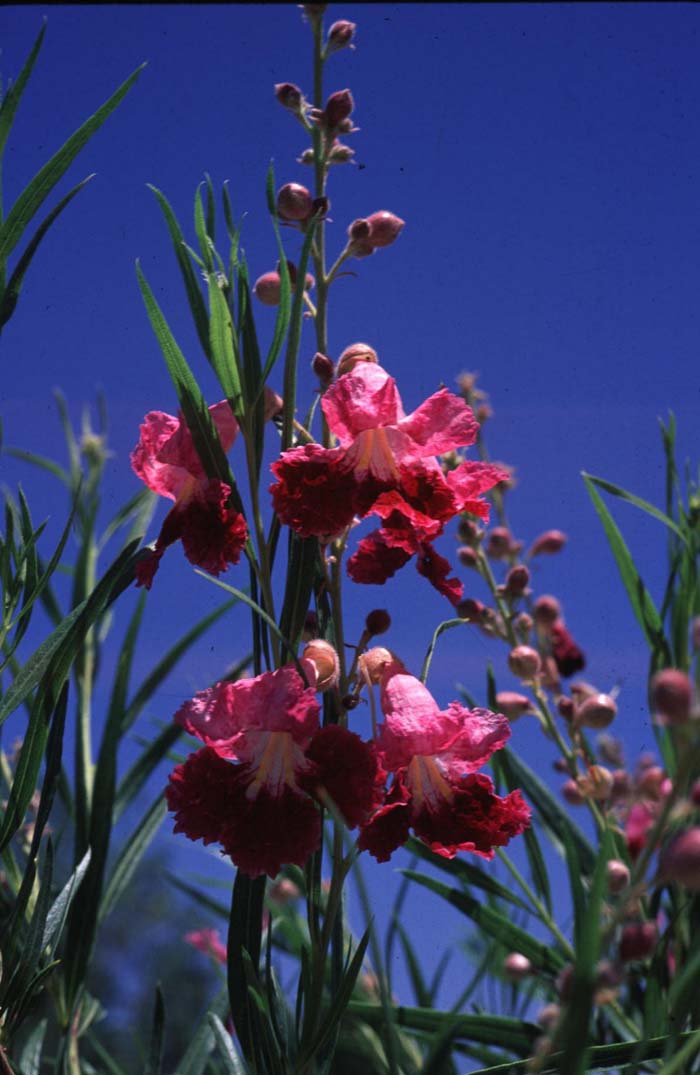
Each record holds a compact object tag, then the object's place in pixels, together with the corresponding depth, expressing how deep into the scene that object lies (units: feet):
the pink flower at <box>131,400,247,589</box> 1.24
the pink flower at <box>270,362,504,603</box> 1.22
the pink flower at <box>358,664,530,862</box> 1.21
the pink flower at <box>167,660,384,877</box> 1.15
